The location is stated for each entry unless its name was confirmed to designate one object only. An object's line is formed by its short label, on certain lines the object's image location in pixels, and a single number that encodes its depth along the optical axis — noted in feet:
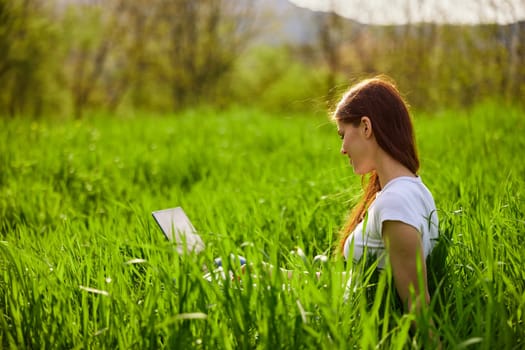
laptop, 8.95
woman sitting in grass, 6.68
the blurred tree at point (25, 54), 41.75
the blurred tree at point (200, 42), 72.59
